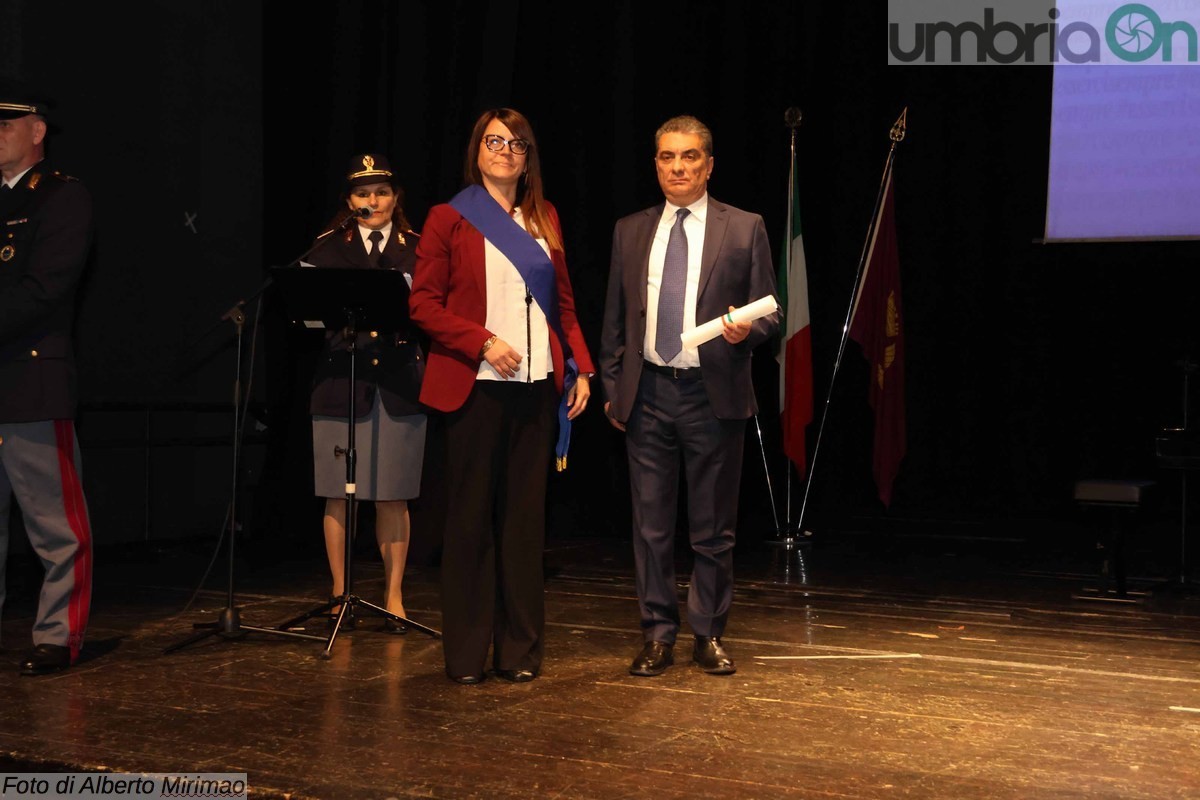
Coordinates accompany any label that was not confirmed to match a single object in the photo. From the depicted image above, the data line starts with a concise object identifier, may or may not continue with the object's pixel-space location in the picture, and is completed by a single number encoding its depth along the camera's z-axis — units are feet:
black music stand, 12.04
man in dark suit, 11.10
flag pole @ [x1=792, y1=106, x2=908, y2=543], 21.71
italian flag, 22.35
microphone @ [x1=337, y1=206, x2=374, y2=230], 13.17
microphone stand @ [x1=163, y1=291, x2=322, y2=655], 12.39
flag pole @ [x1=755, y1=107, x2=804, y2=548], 21.30
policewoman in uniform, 13.07
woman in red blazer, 10.96
